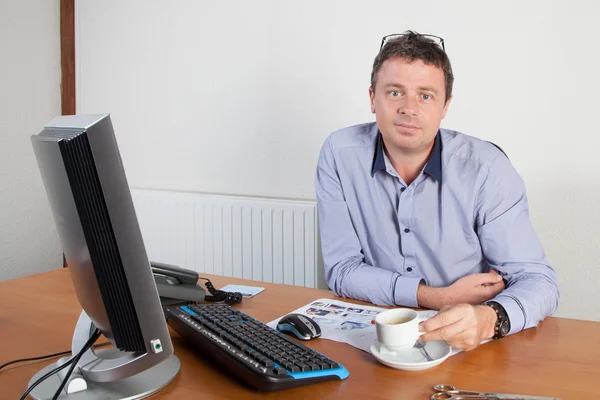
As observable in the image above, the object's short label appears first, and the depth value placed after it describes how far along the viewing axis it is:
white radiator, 2.73
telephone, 1.38
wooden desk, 0.94
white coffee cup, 1.01
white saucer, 1.00
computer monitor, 0.79
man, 1.52
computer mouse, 1.16
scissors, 0.88
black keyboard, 0.93
